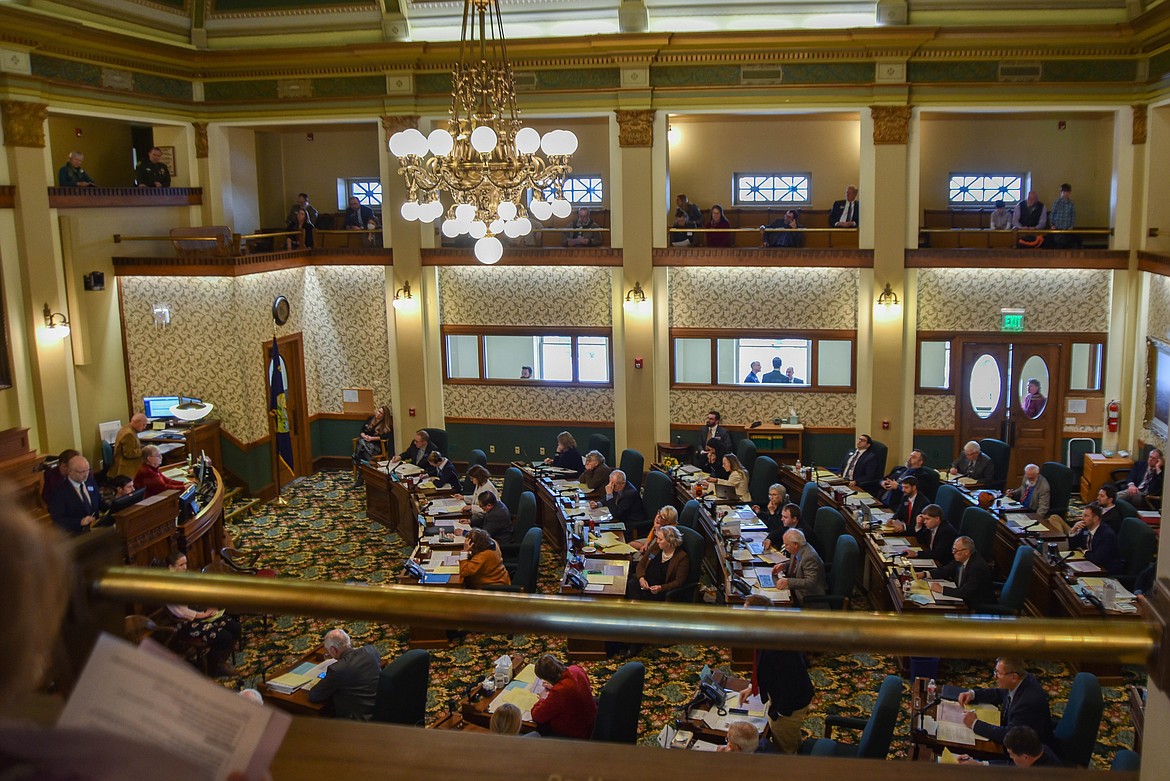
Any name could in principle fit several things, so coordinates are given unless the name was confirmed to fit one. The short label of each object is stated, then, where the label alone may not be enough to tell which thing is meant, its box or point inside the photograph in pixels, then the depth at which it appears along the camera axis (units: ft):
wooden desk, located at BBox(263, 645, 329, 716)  24.03
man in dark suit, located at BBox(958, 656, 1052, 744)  21.13
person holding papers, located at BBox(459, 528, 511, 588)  31.14
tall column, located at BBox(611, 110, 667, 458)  50.47
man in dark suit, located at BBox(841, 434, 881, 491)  43.11
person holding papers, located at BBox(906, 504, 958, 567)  32.37
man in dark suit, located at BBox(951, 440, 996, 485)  41.55
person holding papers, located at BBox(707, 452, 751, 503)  39.60
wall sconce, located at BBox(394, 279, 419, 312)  53.93
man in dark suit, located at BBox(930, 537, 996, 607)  29.01
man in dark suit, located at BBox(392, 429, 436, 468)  45.98
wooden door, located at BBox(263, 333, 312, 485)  55.16
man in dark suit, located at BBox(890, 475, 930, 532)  35.65
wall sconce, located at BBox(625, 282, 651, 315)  51.65
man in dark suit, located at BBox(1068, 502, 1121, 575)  30.63
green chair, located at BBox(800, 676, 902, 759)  18.92
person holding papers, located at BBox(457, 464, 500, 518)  37.81
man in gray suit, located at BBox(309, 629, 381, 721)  23.80
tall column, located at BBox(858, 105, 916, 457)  48.93
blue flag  52.08
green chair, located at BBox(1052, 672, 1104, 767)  19.85
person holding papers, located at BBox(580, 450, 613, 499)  41.30
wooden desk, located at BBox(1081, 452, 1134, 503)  46.85
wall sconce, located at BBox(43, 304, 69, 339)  43.73
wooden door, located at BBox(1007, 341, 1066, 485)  50.70
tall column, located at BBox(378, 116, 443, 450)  52.90
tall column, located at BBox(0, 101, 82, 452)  42.22
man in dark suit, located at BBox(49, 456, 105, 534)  32.83
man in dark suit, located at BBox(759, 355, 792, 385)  53.21
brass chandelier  27.86
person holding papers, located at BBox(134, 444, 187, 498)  35.22
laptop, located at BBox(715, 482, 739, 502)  39.65
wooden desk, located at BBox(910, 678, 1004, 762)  20.93
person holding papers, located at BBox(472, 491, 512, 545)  35.70
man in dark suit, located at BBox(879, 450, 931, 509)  39.12
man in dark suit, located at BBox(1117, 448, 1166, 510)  37.55
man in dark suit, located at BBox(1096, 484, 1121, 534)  32.14
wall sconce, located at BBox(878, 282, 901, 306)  49.65
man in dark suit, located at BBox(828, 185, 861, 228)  52.16
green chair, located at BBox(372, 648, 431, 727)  21.89
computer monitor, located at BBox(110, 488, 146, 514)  31.94
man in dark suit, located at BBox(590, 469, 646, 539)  38.65
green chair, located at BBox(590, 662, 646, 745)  20.31
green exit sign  50.49
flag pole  52.03
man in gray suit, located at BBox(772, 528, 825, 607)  29.66
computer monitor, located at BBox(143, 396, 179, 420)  48.75
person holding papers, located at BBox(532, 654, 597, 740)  21.86
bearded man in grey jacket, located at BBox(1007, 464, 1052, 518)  37.52
